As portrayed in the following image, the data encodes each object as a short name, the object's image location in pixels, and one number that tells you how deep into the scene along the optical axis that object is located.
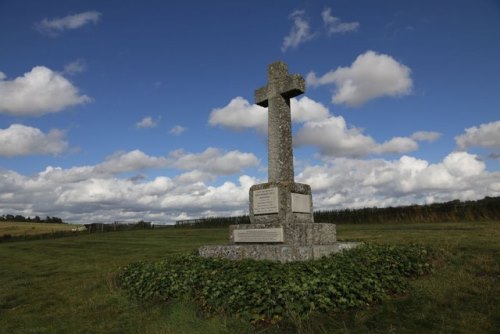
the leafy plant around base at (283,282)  6.59
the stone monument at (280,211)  9.66
